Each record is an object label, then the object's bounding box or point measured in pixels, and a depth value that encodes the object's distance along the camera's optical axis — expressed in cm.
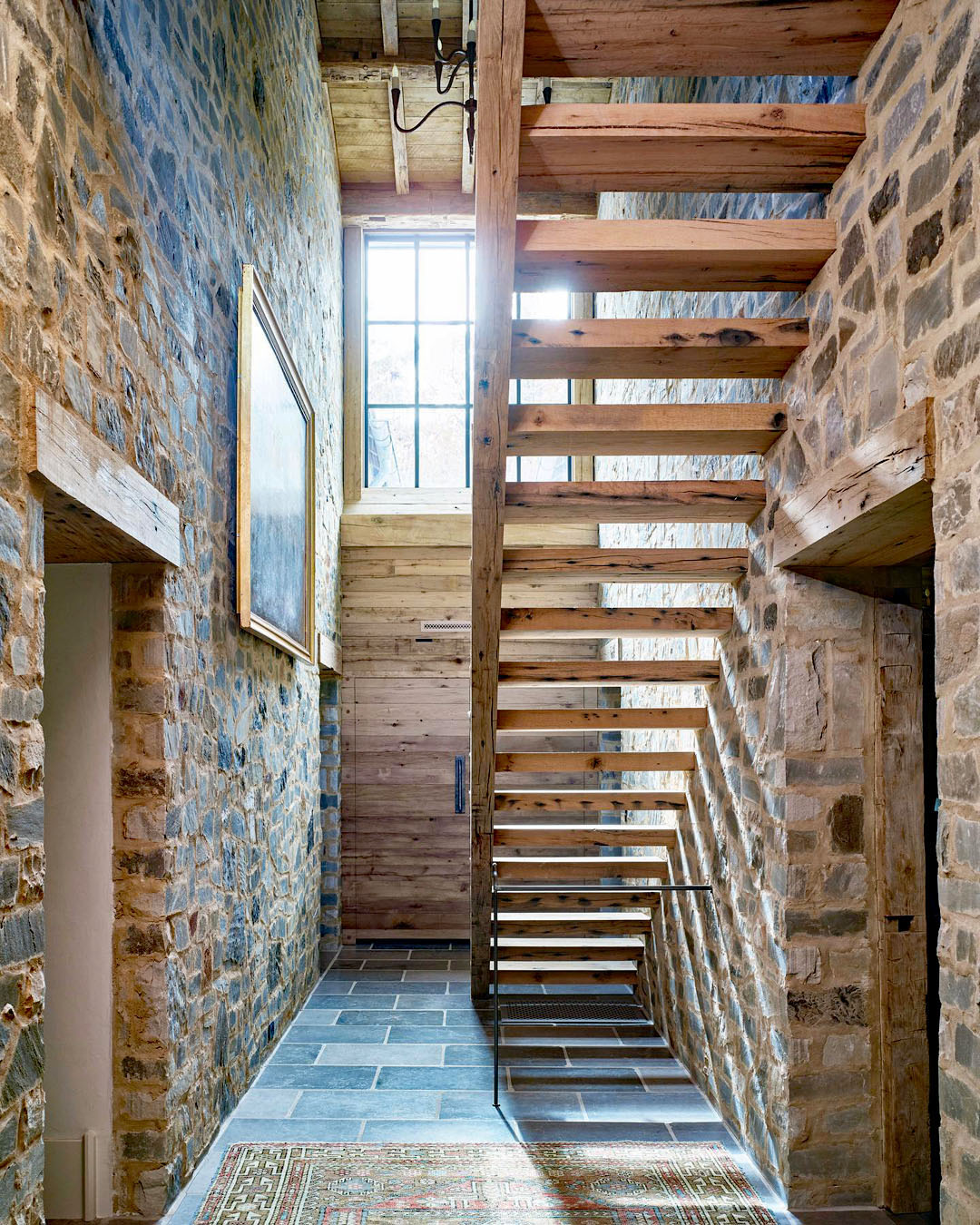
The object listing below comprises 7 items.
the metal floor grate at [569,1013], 470
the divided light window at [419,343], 695
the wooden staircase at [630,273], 209
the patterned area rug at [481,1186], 265
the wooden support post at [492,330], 199
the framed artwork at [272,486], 346
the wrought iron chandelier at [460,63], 450
